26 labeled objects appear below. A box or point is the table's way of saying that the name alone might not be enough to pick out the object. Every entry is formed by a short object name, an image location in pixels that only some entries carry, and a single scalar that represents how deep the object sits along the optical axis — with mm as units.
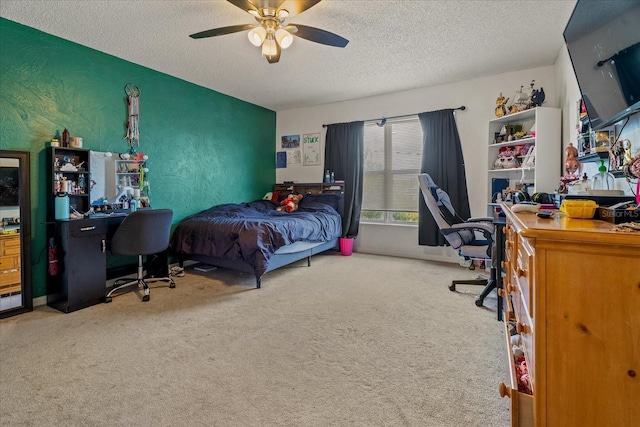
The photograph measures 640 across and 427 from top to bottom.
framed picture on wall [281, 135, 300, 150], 5500
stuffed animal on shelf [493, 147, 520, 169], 3590
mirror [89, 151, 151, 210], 3148
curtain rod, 4505
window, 4586
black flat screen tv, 1182
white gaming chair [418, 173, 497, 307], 2799
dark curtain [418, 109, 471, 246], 4105
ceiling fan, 2116
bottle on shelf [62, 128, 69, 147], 2871
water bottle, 2709
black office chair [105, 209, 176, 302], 2814
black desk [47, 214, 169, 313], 2621
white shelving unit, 3143
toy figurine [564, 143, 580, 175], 2264
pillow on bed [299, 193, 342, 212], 4895
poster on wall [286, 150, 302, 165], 5500
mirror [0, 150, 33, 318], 2525
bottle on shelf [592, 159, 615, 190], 1831
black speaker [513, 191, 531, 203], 2730
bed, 3178
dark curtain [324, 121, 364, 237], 4867
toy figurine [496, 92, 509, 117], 3615
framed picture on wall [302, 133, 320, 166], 5316
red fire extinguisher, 2678
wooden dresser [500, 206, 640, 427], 847
